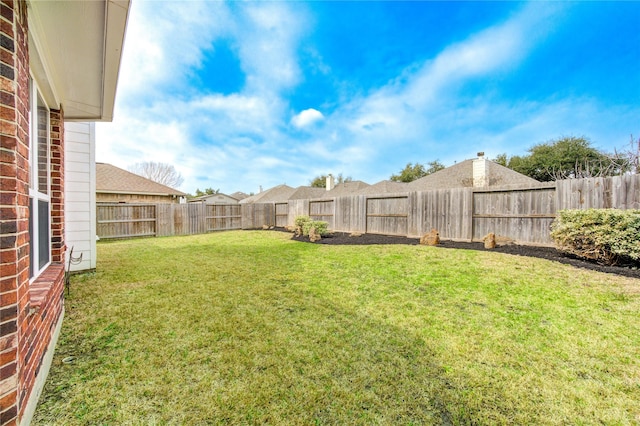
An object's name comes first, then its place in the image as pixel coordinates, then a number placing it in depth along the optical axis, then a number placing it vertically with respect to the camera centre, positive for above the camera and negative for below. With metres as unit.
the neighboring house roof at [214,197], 34.22 +1.99
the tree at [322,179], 40.34 +5.19
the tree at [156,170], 32.59 +5.38
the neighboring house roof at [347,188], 25.73 +2.44
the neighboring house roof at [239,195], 45.66 +3.12
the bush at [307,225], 9.65 -0.55
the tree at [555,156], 18.65 +4.28
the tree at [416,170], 31.22 +5.18
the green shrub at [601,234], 4.10 -0.41
